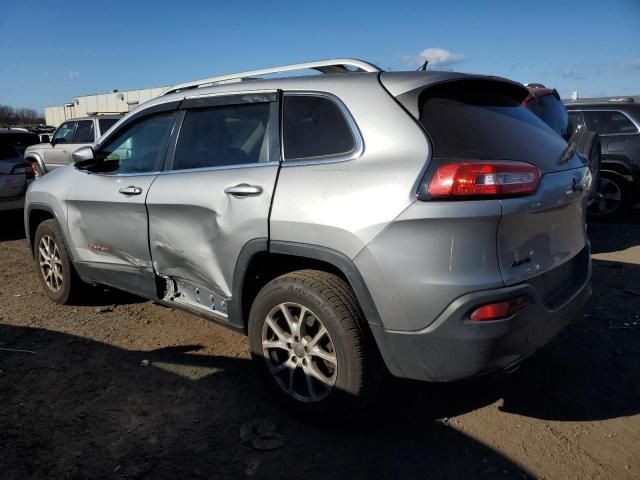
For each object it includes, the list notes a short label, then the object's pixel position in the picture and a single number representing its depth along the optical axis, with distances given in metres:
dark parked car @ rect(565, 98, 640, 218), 7.79
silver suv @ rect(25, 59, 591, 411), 2.21
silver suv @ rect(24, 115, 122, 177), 12.65
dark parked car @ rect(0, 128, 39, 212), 7.78
